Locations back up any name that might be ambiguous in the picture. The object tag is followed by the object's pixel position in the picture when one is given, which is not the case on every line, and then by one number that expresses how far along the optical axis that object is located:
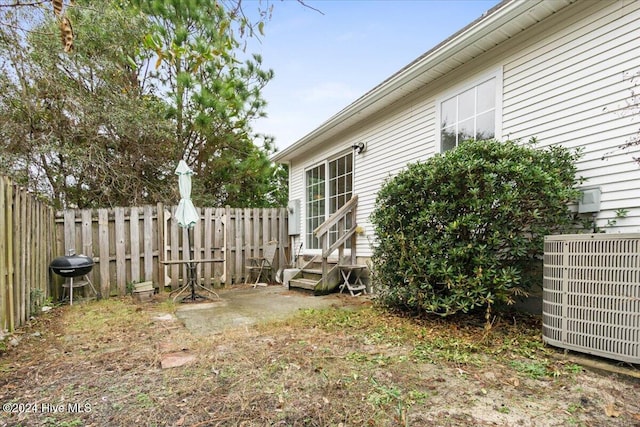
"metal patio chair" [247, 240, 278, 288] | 7.27
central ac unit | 2.35
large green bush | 3.12
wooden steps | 5.74
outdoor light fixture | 6.52
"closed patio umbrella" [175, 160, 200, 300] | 5.46
